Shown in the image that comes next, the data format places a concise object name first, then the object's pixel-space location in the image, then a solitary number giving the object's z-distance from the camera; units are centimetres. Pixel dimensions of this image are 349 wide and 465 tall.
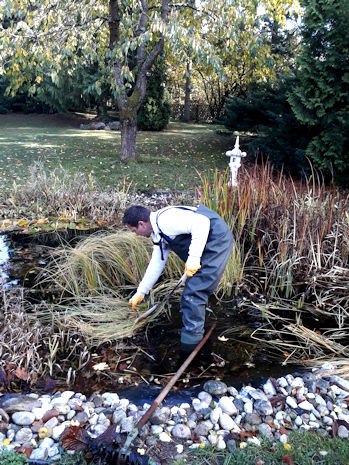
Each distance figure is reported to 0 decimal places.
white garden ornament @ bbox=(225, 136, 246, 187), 522
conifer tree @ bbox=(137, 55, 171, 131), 1473
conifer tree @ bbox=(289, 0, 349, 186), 677
